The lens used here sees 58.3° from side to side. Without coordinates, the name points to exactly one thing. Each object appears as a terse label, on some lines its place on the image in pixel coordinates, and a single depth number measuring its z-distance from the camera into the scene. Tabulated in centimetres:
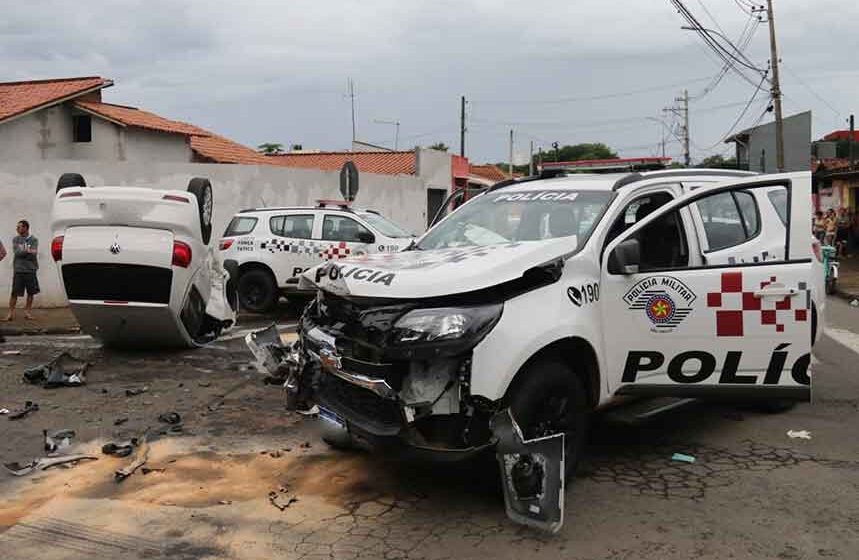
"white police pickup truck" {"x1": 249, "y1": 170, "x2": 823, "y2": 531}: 405
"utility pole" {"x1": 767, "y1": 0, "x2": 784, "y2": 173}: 2527
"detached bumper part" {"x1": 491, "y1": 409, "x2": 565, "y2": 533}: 401
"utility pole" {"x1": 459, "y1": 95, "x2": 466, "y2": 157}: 5021
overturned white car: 818
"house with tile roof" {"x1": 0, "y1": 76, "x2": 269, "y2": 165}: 2183
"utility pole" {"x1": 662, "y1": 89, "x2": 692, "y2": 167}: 5962
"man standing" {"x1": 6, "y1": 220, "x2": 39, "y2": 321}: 1215
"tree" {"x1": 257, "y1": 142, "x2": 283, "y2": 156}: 5546
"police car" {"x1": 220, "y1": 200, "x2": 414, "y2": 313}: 1282
